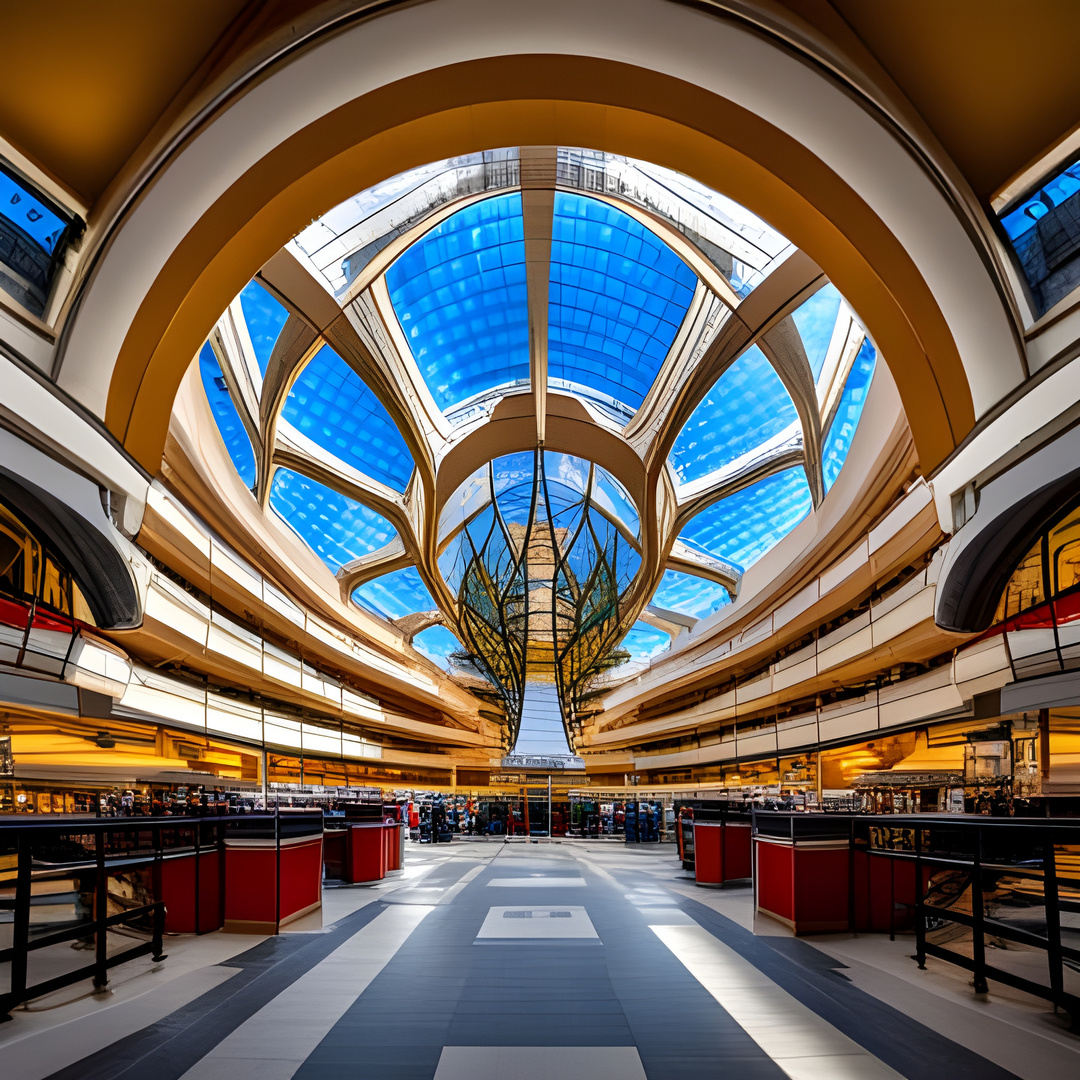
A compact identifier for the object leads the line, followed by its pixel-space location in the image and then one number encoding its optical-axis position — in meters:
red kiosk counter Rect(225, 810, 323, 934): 7.59
